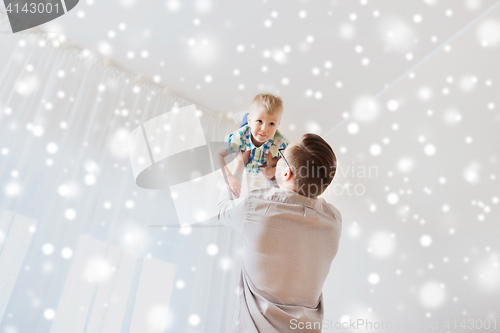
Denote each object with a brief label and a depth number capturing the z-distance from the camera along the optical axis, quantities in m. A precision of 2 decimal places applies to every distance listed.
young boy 1.39
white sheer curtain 1.61
